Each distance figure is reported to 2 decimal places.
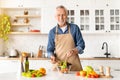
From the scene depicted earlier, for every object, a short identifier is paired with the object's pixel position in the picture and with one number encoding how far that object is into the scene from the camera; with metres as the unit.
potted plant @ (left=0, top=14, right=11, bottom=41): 4.88
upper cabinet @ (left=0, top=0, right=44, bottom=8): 4.77
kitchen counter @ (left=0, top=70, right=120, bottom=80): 2.10
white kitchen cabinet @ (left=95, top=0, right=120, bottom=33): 4.69
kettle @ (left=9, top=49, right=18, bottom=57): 4.88
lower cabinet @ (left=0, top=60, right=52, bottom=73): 4.48
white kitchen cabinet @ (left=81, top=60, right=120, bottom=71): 4.45
